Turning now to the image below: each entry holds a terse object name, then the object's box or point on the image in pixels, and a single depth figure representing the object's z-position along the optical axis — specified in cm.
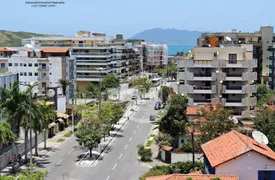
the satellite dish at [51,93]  7669
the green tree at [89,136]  5278
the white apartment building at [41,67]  9594
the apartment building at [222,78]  6931
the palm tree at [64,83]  8994
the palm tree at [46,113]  5276
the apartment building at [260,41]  11069
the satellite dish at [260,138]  3669
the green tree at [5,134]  4278
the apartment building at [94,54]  13812
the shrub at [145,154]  5325
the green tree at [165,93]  10591
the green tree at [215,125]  5012
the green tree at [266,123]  4938
